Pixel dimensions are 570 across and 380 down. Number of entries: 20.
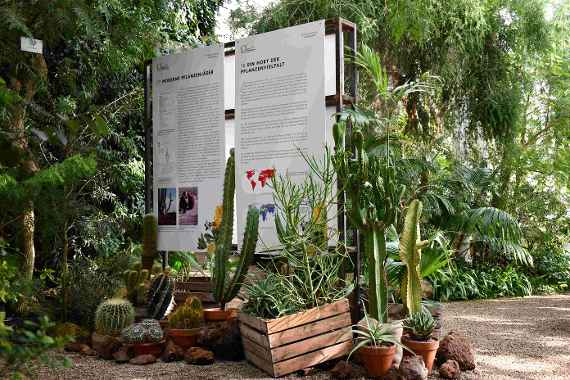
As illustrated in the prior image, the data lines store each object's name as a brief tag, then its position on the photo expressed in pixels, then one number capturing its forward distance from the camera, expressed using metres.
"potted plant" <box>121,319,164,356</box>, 4.05
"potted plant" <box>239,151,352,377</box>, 3.58
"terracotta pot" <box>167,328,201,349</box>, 4.21
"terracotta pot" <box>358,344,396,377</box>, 3.50
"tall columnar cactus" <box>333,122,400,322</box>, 3.80
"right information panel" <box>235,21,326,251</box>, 4.40
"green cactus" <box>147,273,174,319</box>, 4.85
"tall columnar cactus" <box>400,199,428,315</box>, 3.88
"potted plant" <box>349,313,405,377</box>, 3.50
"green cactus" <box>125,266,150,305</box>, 5.31
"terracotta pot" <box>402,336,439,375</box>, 3.67
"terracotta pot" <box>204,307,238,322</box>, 4.61
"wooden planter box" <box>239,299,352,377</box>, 3.54
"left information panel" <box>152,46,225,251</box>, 5.12
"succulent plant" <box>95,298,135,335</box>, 4.32
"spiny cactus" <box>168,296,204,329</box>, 4.28
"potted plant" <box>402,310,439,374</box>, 3.68
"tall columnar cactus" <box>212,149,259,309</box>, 4.36
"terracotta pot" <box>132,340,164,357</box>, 4.05
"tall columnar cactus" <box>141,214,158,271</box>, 5.41
